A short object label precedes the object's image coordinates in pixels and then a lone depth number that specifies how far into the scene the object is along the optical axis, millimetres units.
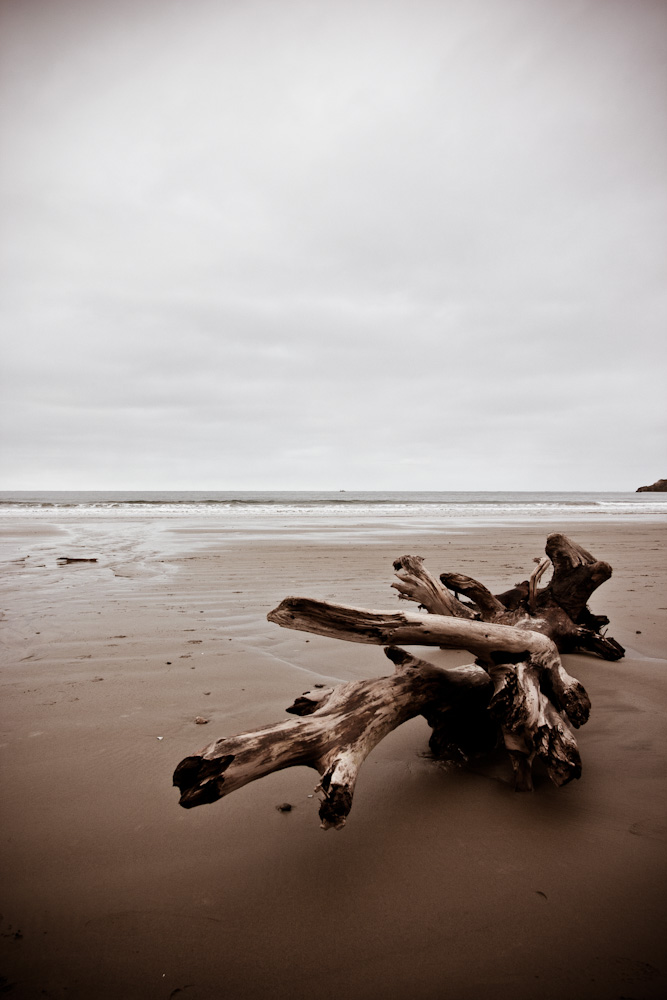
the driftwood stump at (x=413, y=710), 1715
